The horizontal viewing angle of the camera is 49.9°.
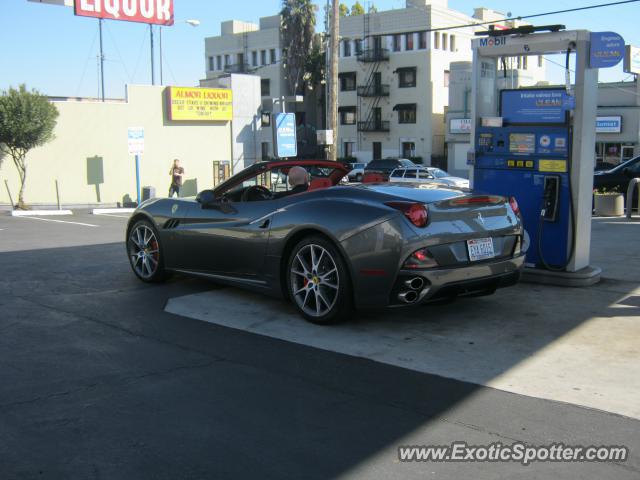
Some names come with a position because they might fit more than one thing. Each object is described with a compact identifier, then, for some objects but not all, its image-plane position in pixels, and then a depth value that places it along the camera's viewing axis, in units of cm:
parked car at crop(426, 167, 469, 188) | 3027
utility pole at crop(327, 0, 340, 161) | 2355
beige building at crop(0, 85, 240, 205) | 2783
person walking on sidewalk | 2473
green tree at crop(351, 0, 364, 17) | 8366
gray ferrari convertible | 565
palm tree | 6519
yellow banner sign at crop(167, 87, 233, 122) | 3266
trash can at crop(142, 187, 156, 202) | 2831
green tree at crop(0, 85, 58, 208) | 2467
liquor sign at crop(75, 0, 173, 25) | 3316
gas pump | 753
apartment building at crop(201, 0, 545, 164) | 5741
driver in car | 706
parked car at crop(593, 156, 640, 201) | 1803
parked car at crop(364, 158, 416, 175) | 3984
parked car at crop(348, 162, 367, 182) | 3986
